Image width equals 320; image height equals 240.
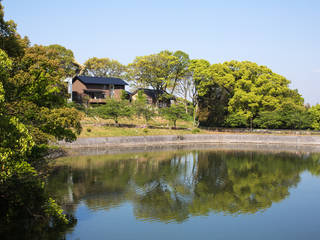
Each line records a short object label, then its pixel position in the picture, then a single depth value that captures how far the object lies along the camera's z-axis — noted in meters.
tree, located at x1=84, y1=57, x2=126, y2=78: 105.88
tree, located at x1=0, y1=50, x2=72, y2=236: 14.73
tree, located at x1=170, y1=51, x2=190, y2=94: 84.44
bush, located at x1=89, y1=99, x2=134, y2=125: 66.44
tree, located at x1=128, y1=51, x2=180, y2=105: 83.49
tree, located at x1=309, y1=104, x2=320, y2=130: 72.62
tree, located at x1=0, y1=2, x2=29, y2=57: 21.97
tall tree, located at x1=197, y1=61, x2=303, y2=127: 74.94
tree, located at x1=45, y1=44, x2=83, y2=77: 91.88
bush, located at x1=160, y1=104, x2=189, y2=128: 72.50
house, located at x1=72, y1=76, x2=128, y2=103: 83.19
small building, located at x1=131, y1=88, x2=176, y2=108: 90.12
